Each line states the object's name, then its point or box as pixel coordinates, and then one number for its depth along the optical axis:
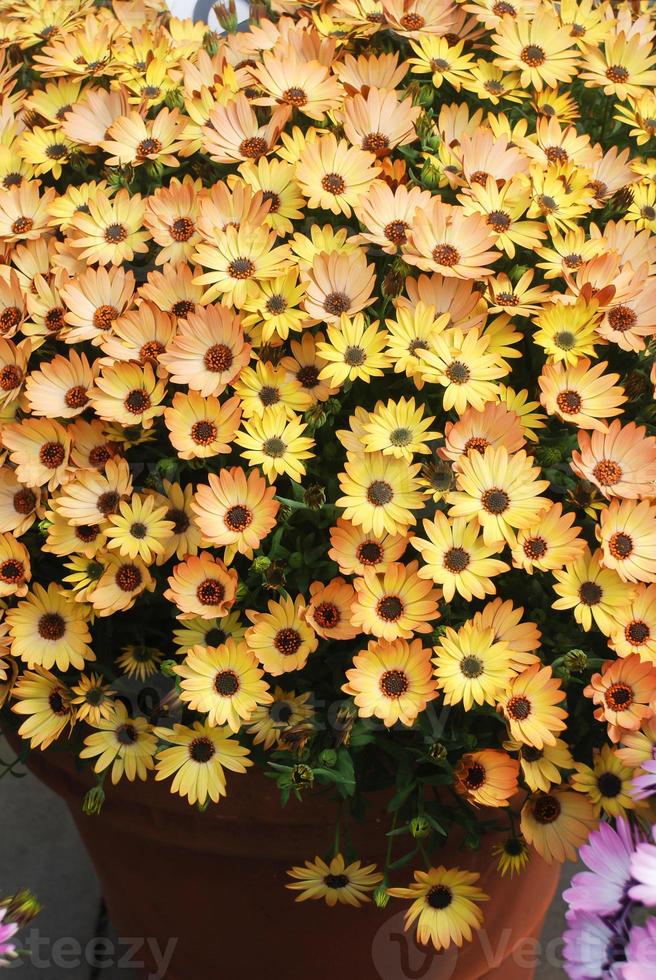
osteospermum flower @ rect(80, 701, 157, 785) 1.09
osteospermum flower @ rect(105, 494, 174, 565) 1.02
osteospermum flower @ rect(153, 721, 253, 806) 1.03
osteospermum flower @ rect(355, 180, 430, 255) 1.12
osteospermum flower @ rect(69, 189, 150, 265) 1.17
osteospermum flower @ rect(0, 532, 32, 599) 1.07
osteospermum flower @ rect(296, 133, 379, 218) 1.15
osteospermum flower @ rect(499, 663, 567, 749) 0.98
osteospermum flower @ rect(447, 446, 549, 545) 1.00
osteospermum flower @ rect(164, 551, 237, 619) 1.01
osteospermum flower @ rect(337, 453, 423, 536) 1.00
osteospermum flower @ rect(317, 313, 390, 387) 1.04
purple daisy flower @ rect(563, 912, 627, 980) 0.80
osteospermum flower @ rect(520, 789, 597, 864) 1.03
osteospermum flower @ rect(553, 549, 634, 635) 1.01
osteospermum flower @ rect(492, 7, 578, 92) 1.34
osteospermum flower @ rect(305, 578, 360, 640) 1.01
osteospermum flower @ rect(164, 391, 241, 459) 1.03
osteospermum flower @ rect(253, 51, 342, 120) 1.26
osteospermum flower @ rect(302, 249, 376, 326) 1.08
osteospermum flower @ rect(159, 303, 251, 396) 1.06
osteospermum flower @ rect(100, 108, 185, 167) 1.25
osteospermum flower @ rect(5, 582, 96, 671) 1.08
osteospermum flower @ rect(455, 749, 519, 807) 0.98
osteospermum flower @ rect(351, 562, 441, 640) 0.99
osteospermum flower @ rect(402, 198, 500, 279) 1.09
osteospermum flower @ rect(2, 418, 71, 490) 1.08
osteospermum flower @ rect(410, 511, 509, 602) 0.99
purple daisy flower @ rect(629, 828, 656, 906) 0.76
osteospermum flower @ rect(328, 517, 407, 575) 1.01
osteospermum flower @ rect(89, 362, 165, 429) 1.06
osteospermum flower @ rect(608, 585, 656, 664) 1.01
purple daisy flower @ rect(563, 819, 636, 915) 0.83
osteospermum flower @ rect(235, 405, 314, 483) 1.03
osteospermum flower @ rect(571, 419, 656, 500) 1.03
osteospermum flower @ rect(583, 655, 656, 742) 0.97
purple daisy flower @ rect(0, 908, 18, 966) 0.89
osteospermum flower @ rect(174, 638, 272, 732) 1.00
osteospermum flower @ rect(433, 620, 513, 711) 0.98
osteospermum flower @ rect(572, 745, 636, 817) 1.00
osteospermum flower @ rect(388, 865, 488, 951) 1.07
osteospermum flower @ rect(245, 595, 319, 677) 1.00
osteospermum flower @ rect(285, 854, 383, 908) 1.10
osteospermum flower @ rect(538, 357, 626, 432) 1.05
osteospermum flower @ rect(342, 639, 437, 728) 0.97
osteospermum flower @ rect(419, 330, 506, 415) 1.03
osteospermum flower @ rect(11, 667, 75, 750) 1.10
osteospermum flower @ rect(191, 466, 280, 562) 1.00
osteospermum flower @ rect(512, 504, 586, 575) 1.00
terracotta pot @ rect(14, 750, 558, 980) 1.15
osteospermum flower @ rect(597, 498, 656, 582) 1.02
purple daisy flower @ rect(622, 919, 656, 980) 0.73
